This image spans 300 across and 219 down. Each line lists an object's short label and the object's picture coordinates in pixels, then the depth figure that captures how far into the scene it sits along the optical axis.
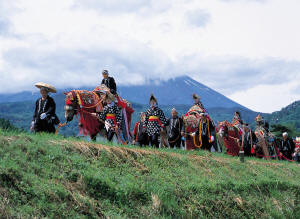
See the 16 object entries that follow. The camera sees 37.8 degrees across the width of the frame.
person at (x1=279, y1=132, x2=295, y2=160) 24.52
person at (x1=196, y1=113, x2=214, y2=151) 17.03
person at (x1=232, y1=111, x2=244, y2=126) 21.31
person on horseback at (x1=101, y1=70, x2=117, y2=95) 15.44
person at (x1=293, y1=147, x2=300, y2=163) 25.59
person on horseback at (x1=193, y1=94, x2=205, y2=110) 19.03
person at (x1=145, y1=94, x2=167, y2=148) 15.44
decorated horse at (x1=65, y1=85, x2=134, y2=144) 14.18
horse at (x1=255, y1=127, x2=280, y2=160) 20.59
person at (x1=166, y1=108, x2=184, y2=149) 16.84
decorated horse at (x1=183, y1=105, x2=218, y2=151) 17.11
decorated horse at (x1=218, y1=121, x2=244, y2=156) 19.94
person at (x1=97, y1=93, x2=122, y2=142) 13.95
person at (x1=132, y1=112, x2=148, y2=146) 16.27
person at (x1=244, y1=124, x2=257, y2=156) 19.94
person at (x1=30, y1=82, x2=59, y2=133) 11.96
